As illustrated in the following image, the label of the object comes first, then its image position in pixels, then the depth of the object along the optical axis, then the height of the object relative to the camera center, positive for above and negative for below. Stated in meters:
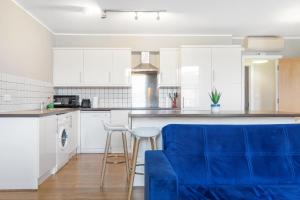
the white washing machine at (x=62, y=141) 4.17 -0.60
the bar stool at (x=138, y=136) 2.95 -0.37
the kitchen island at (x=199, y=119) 3.12 -0.21
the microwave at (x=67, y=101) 5.80 +0.00
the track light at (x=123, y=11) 4.47 +1.41
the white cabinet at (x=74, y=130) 5.05 -0.54
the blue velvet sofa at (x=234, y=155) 2.16 -0.42
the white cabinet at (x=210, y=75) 5.75 +0.52
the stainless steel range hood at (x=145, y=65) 6.02 +0.75
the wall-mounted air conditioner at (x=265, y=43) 6.18 +1.24
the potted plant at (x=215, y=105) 3.44 -0.05
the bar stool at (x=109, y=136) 3.51 -0.44
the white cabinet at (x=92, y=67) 5.87 +0.69
